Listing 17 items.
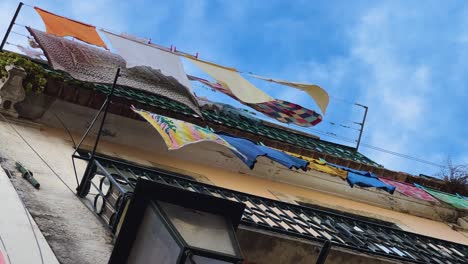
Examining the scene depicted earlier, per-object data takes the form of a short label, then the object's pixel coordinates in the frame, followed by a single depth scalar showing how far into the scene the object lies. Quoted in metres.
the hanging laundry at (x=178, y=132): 7.90
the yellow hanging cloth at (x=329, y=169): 10.57
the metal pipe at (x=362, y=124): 15.34
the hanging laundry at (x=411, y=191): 11.89
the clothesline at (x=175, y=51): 11.45
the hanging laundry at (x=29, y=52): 10.44
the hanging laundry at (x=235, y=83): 11.32
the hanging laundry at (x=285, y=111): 12.55
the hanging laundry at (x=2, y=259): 3.83
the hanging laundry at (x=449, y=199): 12.08
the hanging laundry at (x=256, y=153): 9.00
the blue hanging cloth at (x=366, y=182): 10.32
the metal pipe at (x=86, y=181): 5.58
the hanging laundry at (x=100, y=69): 9.03
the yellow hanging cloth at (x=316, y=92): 12.98
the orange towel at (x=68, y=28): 9.95
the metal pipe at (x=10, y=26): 9.74
